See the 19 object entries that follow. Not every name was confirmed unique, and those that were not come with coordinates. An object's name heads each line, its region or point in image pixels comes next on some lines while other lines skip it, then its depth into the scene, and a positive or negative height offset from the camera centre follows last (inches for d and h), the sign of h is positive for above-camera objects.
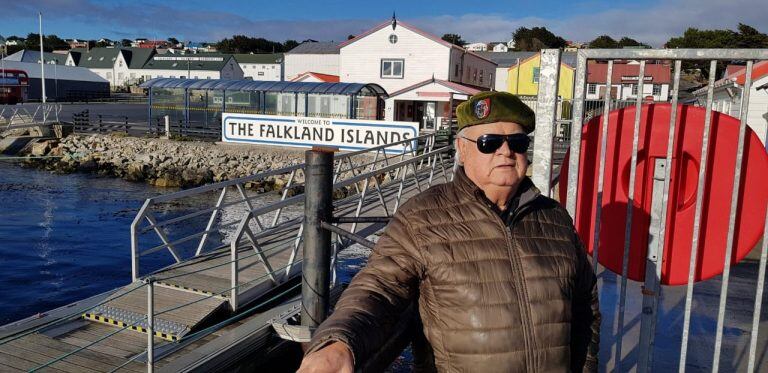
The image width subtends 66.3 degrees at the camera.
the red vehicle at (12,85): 2154.9 +60.1
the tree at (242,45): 5502.0 +610.6
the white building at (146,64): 3260.3 +254.8
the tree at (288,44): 5689.0 +659.5
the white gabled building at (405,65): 1387.8 +132.3
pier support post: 115.1 -19.9
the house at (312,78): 1640.0 +99.8
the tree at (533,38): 4446.4 +646.5
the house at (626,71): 1533.2 +135.8
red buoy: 108.7 -12.0
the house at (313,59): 2166.6 +202.6
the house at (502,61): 2187.5 +242.0
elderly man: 76.7 -19.4
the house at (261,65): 3634.4 +283.0
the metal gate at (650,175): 106.7 -9.6
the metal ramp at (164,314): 247.3 -89.9
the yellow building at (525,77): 1716.3 +130.0
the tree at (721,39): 2293.3 +389.9
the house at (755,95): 479.8 +32.9
